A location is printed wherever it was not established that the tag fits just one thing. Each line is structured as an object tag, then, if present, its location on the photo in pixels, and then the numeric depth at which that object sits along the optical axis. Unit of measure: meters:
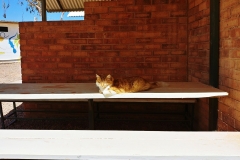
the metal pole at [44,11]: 5.00
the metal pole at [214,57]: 2.88
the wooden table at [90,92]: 2.76
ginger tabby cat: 2.91
